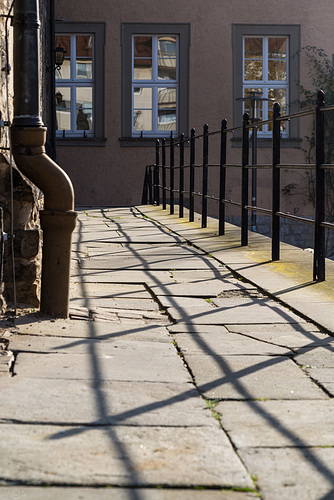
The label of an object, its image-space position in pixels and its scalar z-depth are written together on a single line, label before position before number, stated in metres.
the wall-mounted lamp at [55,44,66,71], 14.41
